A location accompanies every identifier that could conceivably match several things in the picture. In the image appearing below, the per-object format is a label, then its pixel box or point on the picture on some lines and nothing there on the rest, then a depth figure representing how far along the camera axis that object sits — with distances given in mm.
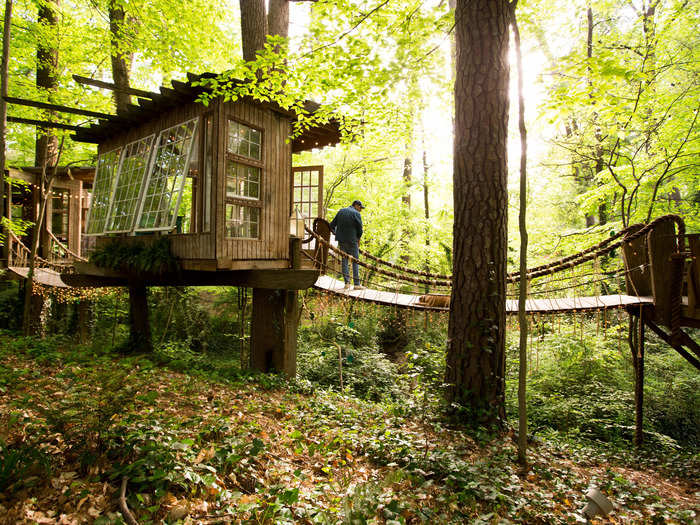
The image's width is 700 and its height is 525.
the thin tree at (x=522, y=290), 3104
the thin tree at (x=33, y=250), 6734
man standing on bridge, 6938
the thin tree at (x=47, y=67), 7496
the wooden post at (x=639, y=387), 4855
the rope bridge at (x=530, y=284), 4789
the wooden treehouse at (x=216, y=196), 5004
